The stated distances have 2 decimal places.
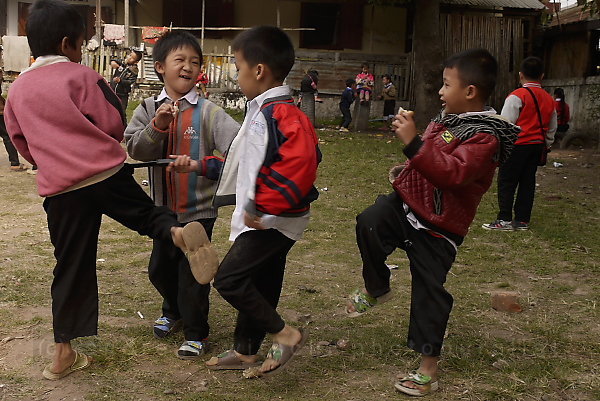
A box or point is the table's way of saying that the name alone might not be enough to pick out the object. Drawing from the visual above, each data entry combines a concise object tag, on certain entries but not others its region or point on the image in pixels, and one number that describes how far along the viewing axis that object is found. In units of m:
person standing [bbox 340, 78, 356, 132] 16.92
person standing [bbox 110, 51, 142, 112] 13.54
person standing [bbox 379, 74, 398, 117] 18.59
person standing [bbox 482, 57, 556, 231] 7.28
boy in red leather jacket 3.38
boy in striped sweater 3.79
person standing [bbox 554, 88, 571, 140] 13.92
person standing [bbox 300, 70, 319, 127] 16.22
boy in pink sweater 3.33
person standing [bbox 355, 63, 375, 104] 17.23
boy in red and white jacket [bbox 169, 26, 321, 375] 3.18
